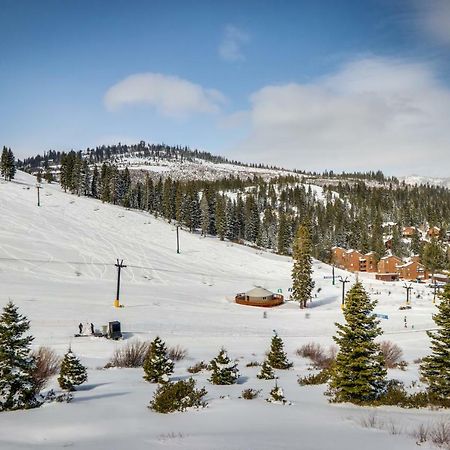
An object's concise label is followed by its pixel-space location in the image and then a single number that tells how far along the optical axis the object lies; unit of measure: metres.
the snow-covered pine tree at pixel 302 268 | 59.91
